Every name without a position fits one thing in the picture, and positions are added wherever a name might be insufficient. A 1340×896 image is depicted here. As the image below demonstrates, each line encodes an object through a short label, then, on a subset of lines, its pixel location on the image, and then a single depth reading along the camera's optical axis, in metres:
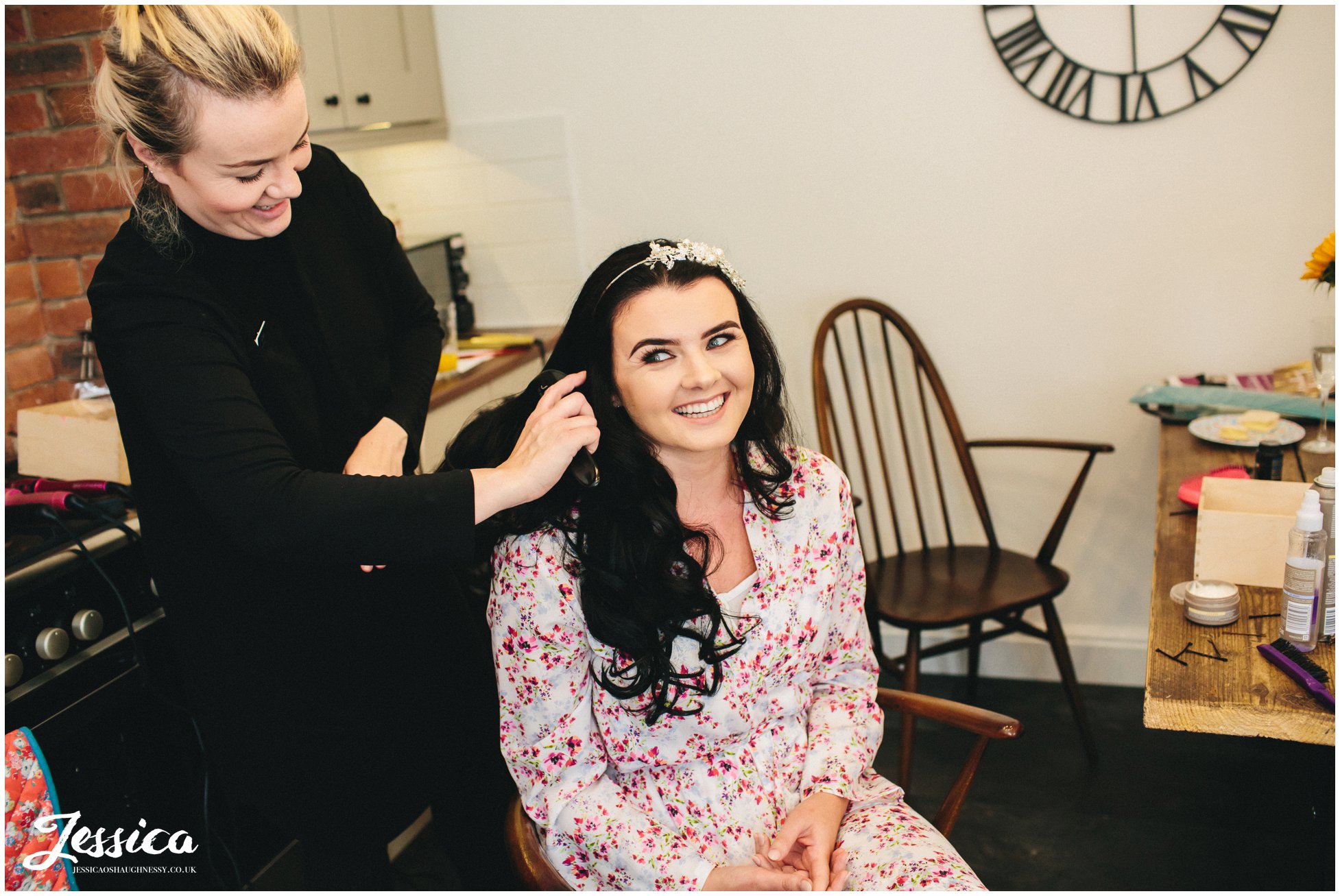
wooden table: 1.26
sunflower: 1.85
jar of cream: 1.47
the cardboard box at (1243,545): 1.55
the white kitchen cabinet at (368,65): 2.53
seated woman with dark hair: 1.38
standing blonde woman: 1.17
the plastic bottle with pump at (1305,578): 1.37
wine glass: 2.04
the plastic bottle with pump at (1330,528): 1.39
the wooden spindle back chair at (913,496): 2.37
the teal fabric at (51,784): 1.47
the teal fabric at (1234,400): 2.22
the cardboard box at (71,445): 1.91
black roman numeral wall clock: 2.38
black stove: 1.57
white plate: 2.10
